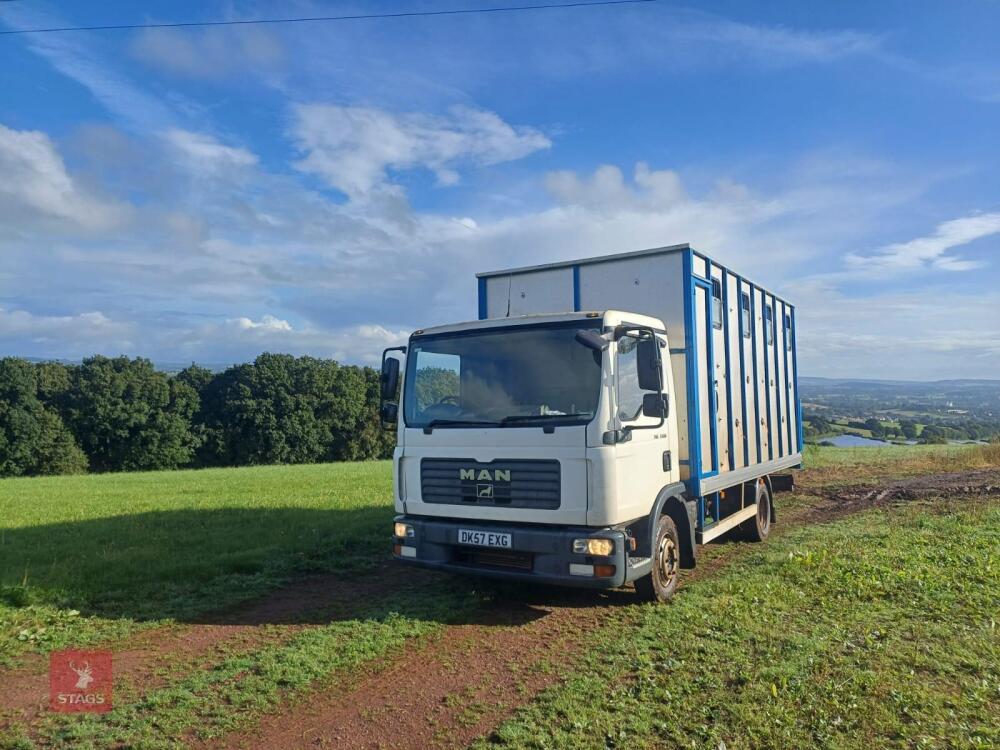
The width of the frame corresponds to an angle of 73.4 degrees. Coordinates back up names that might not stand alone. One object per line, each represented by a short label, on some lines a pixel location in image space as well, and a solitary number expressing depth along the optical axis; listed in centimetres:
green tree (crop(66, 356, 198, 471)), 4736
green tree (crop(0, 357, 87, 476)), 4312
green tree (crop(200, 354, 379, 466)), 5081
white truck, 584
